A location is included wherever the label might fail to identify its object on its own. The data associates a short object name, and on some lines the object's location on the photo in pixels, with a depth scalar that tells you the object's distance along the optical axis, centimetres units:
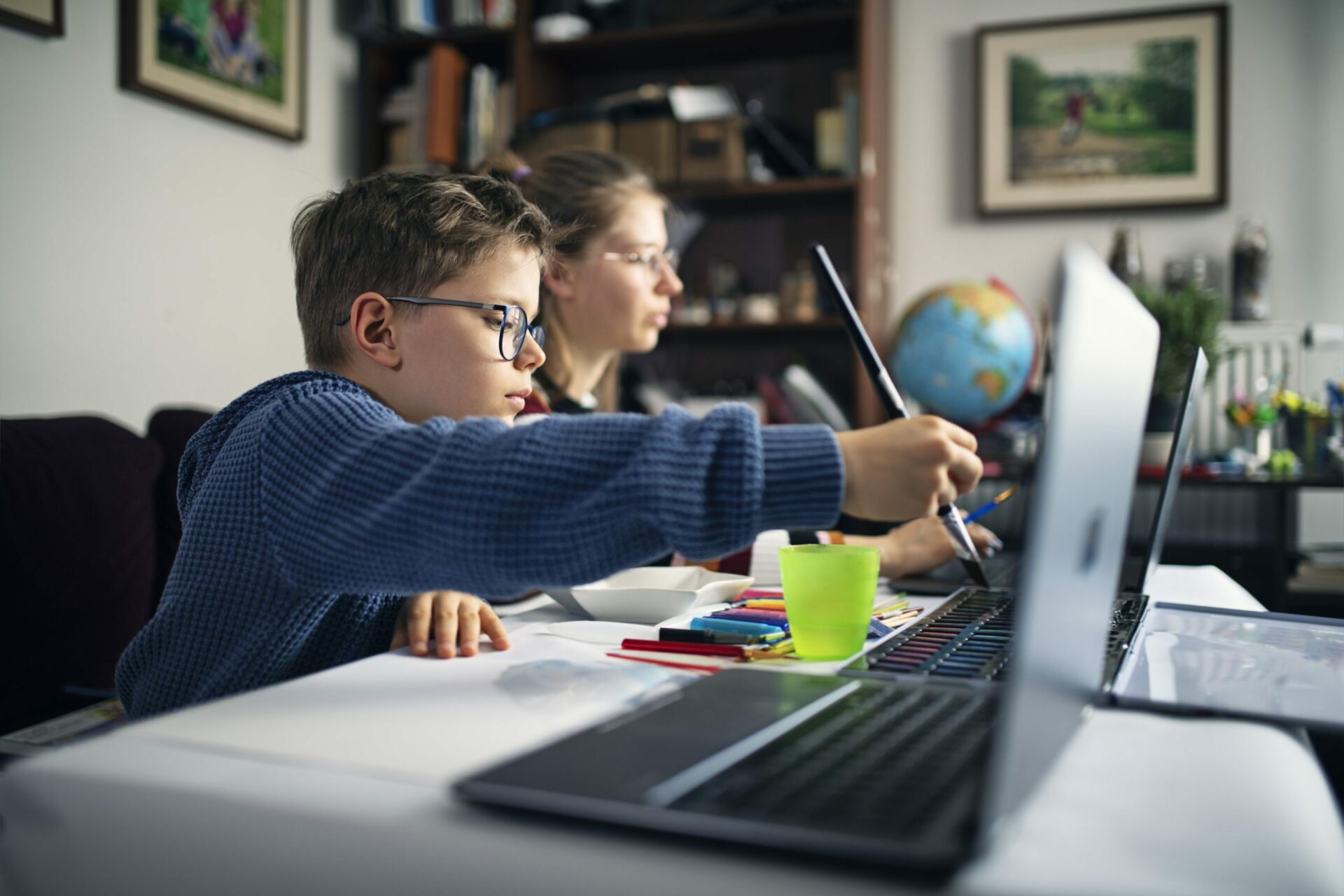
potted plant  221
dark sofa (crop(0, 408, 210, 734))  138
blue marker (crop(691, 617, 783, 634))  75
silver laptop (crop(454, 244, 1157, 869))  37
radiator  255
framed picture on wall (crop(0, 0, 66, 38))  189
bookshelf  264
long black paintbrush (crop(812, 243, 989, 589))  74
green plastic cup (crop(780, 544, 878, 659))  70
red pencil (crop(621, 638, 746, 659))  71
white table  37
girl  167
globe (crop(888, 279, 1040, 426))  233
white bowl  84
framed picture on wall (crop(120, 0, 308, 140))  218
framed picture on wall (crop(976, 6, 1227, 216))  269
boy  59
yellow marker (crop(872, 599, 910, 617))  89
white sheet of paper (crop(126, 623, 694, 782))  50
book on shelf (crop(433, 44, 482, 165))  280
